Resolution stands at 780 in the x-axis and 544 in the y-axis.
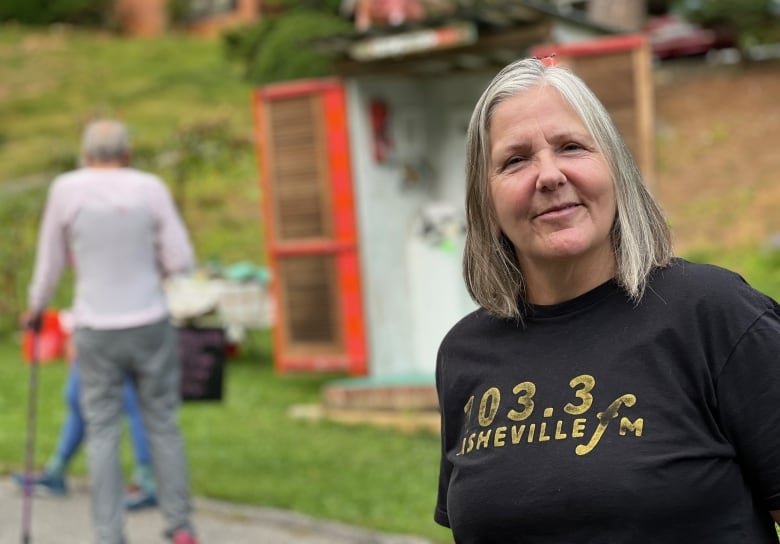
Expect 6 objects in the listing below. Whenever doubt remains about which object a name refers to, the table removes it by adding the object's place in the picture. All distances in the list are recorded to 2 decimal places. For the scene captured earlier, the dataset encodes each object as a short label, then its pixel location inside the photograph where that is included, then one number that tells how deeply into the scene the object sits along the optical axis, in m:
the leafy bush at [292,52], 17.55
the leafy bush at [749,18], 18.98
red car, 21.53
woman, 2.04
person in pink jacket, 5.41
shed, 8.91
